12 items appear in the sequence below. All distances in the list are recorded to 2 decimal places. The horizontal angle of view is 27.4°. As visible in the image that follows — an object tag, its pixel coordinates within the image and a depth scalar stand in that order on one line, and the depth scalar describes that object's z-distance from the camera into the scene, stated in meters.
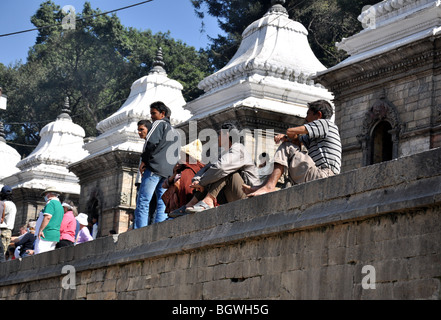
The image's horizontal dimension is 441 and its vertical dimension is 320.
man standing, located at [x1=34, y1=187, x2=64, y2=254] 13.77
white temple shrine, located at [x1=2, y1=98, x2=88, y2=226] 33.03
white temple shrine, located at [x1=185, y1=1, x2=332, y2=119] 21.22
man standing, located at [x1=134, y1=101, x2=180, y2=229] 11.41
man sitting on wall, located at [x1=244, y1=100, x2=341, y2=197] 8.97
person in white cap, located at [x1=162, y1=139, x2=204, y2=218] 10.87
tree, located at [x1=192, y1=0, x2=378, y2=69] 39.25
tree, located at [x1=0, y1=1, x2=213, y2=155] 51.81
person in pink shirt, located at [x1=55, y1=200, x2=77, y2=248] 14.49
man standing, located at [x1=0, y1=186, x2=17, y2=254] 15.42
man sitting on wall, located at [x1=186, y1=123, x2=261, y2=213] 9.81
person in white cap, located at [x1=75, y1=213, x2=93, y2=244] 15.25
